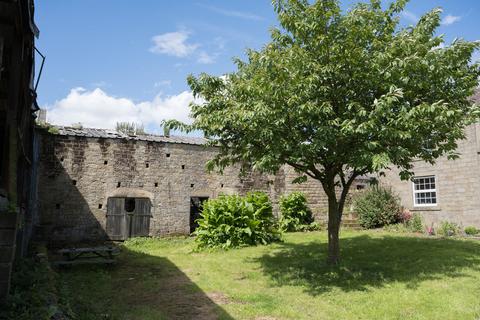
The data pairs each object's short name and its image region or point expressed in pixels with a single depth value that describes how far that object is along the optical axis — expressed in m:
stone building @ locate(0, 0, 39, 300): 4.00
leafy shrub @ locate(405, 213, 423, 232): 15.76
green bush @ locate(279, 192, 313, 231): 16.67
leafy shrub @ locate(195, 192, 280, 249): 12.76
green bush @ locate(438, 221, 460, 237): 14.44
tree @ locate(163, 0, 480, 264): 7.00
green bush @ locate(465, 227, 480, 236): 13.89
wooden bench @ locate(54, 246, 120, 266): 9.49
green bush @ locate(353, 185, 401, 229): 16.61
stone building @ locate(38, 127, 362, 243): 13.35
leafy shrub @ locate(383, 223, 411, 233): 15.67
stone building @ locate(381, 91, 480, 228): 14.52
